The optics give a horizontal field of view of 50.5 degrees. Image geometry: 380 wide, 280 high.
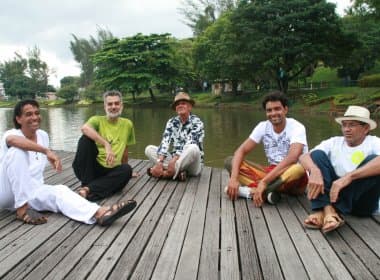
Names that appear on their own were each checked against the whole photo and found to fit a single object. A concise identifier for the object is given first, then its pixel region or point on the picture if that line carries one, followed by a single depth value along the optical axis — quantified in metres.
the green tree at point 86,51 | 61.69
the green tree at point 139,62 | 36.12
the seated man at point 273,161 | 3.49
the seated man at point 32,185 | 3.03
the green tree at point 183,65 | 37.66
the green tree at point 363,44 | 26.17
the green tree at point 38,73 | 66.38
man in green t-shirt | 3.84
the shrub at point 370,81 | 23.05
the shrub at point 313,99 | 22.90
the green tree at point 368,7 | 19.40
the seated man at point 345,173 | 2.85
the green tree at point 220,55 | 27.50
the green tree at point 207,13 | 43.41
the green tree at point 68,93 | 51.84
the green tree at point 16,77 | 65.00
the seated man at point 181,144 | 4.51
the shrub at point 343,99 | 20.93
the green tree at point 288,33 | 24.31
